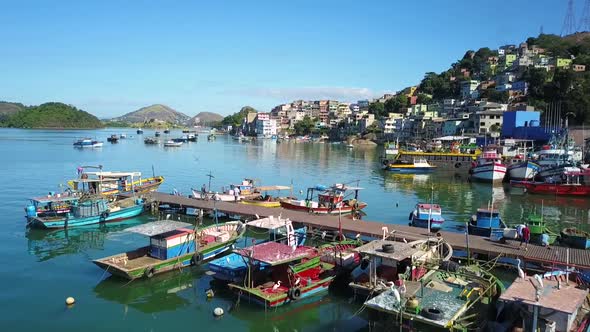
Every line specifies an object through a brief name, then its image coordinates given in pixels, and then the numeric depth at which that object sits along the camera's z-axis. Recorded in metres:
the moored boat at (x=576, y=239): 23.81
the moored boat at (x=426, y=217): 29.20
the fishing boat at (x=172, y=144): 124.06
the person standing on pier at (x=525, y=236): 21.95
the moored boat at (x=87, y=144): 113.59
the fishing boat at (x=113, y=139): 142.27
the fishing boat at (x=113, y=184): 34.69
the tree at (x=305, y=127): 184.62
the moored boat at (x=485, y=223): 26.31
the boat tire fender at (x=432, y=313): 12.82
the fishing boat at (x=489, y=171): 58.62
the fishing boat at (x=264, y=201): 34.09
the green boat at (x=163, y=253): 19.98
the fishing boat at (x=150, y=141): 134.88
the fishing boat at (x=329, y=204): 31.69
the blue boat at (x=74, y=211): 29.30
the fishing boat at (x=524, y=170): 56.75
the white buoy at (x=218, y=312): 16.75
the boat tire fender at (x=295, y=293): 17.34
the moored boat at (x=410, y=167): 70.50
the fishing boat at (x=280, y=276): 17.09
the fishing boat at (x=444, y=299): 13.02
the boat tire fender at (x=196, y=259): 21.70
